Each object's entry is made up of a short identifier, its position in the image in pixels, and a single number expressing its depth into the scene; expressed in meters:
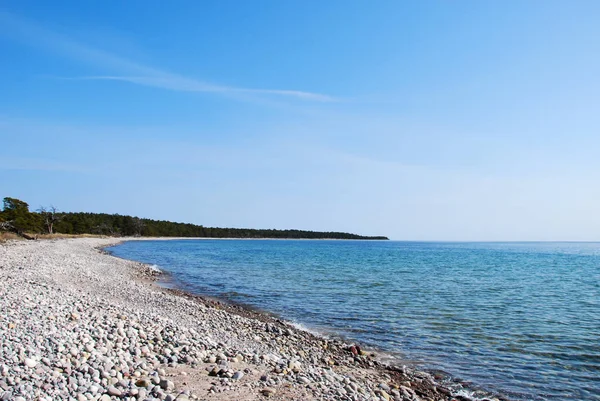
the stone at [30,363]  7.96
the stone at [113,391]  7.37
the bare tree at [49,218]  104.06
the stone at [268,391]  8.29
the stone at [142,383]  7.94
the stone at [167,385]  7.85
